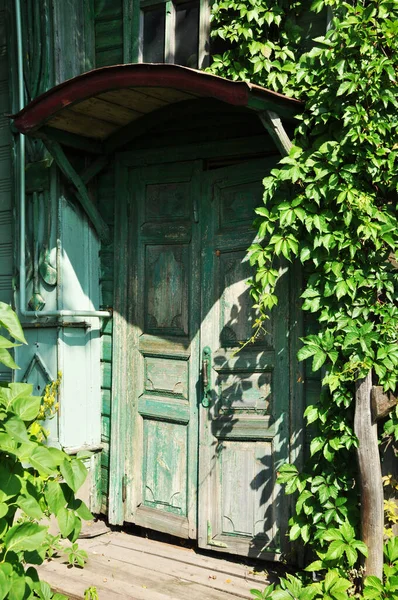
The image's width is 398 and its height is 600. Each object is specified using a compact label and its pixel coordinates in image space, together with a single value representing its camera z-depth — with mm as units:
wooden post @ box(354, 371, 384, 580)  3939
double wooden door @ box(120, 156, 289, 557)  4672
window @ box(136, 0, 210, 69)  4879
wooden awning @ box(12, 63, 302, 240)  4098
